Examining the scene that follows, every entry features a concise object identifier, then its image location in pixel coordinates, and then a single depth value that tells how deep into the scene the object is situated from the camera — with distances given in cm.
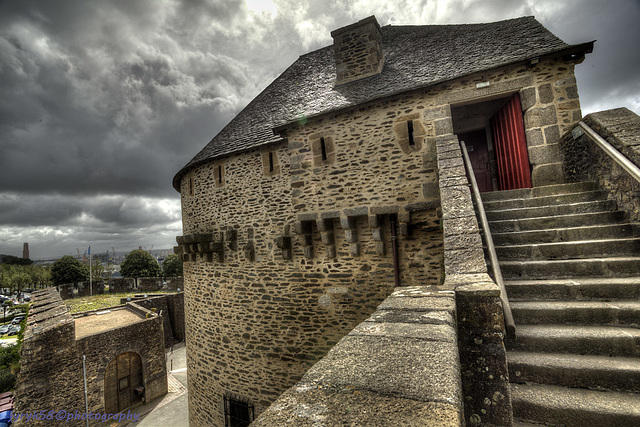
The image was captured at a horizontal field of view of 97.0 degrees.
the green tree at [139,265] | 3284
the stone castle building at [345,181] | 557
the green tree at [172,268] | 3309
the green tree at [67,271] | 3216
